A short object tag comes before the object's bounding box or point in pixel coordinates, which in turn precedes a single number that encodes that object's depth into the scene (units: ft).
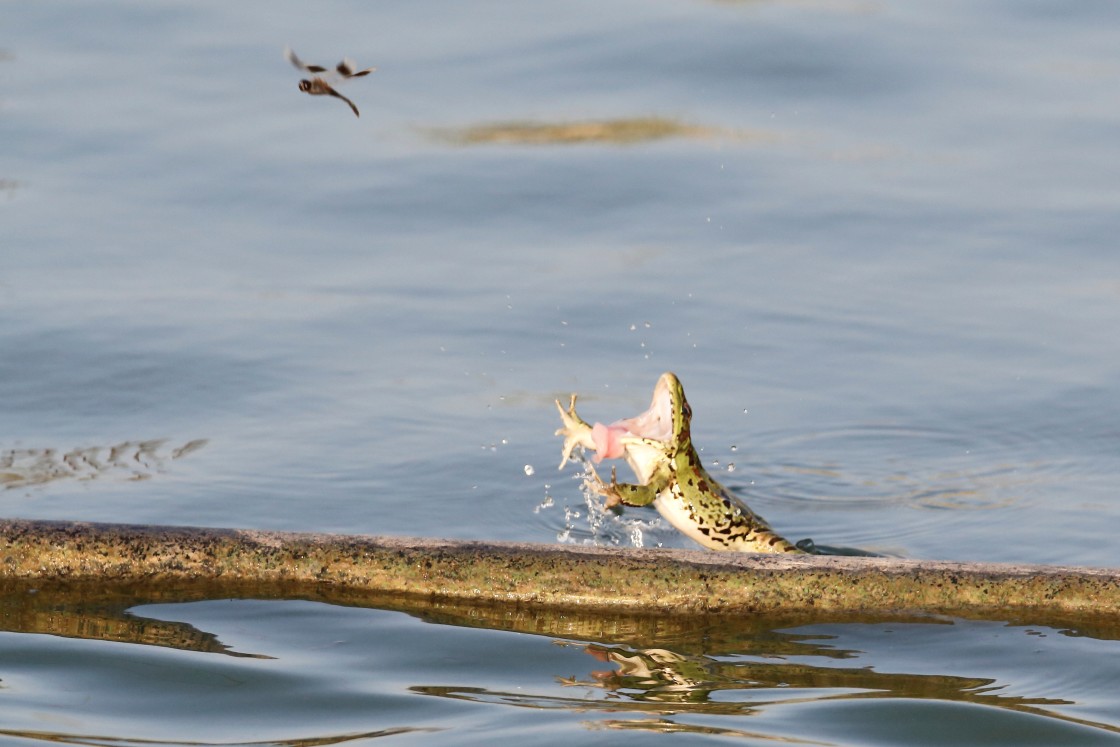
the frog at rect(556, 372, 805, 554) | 43.78
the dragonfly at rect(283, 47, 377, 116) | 38.91
